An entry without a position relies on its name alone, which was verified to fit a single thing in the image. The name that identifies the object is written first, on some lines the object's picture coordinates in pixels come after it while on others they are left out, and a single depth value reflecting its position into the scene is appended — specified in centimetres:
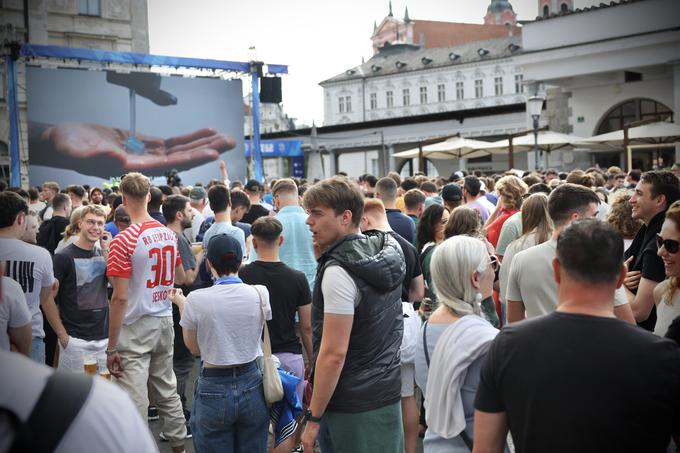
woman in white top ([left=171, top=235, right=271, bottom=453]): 414
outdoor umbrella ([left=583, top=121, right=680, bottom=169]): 1914
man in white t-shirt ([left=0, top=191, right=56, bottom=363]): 482
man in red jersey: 526
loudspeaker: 2919
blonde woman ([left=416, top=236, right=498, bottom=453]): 277
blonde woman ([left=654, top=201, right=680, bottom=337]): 347
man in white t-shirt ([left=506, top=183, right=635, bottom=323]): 411
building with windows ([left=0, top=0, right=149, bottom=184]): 4022
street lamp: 1875
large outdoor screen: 2812
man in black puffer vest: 333
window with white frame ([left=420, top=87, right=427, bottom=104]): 8594
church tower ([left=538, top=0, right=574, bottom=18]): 9456
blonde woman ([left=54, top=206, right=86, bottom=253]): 627
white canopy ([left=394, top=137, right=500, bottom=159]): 2278
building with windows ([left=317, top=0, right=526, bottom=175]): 7950
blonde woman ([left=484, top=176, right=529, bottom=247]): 715
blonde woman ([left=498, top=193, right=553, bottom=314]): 529
